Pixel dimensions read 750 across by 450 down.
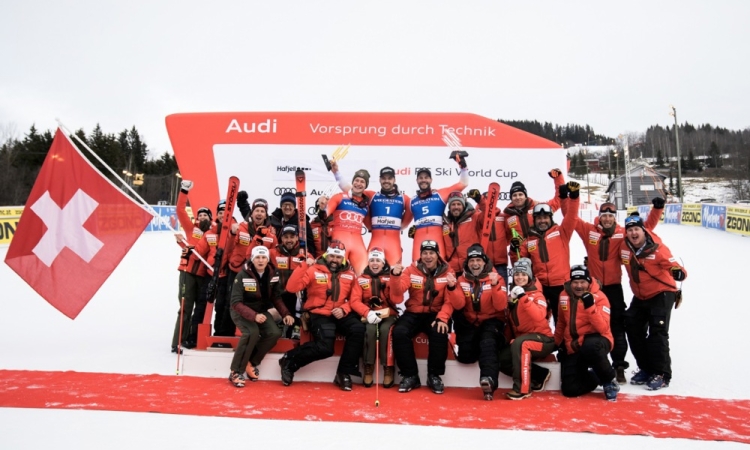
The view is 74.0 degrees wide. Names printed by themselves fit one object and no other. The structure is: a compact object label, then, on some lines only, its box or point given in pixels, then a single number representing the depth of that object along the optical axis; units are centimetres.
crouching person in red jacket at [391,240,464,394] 479
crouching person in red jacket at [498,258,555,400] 464
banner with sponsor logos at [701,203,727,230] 1792
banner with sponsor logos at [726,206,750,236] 1591
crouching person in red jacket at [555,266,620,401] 454
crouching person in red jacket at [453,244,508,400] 488
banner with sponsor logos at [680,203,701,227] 2073
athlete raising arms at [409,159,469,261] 587
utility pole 3422
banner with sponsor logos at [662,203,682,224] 2270
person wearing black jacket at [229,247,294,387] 493
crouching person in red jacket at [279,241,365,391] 487
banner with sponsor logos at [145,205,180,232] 2315
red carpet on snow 381
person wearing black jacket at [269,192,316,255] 589
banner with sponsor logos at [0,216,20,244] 1496
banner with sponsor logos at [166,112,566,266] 710
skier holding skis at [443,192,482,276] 571
